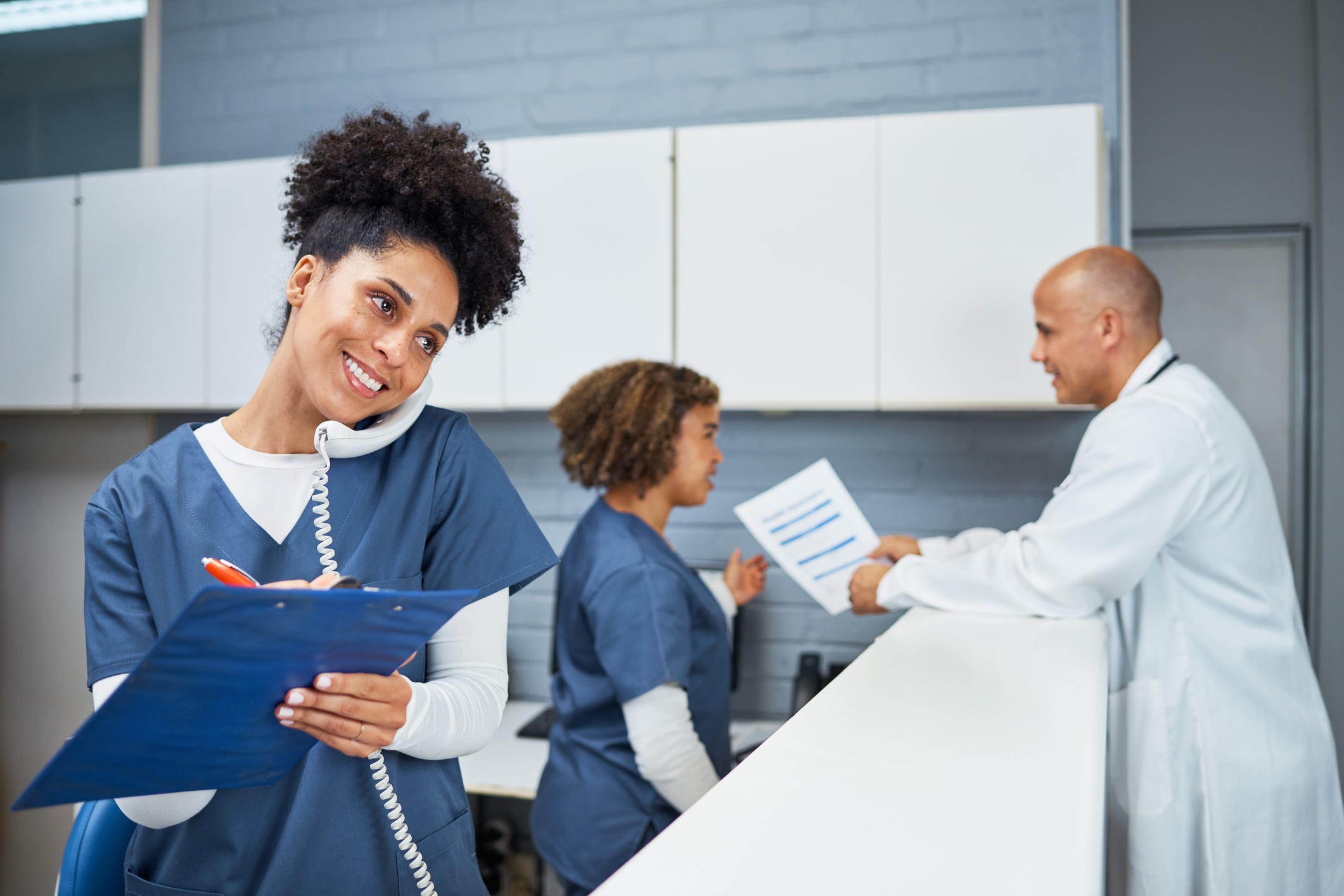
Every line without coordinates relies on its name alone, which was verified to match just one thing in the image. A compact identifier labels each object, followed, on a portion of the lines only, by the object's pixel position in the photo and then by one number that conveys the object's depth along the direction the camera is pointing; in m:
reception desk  0.50
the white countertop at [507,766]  2.04
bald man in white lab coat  1.44
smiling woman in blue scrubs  0.90
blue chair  1.05
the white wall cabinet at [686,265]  2.01
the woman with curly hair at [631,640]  1.56
